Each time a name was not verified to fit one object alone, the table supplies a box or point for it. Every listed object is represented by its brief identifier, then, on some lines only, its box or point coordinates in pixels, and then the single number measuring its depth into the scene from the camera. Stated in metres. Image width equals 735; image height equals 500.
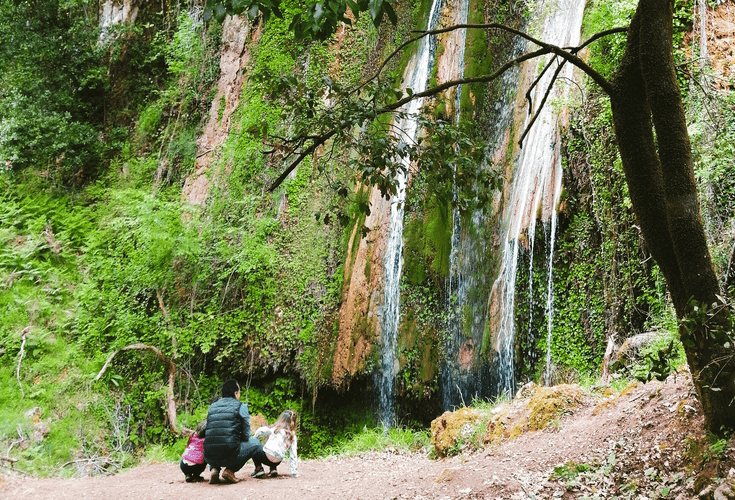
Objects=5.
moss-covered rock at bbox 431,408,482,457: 6.85
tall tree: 3.57
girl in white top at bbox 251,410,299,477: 6.42
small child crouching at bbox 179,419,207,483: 6.46
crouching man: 5.99
